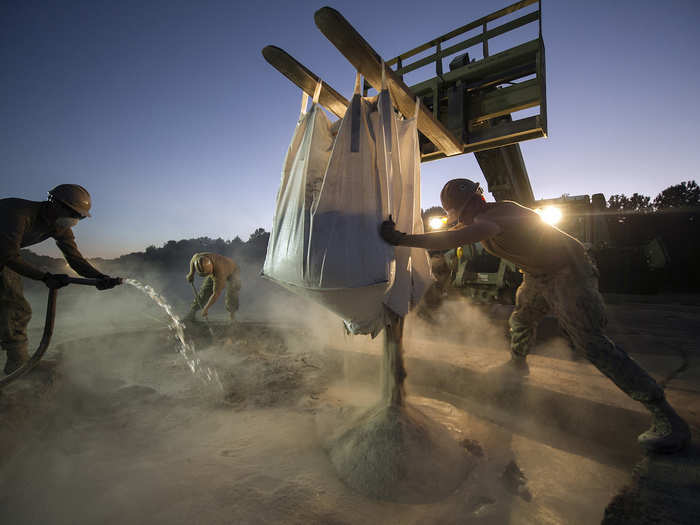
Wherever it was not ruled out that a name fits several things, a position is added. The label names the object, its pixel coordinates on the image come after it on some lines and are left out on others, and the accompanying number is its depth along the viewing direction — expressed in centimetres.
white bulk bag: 129
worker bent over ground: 539
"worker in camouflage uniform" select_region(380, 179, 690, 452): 159
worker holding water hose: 229
